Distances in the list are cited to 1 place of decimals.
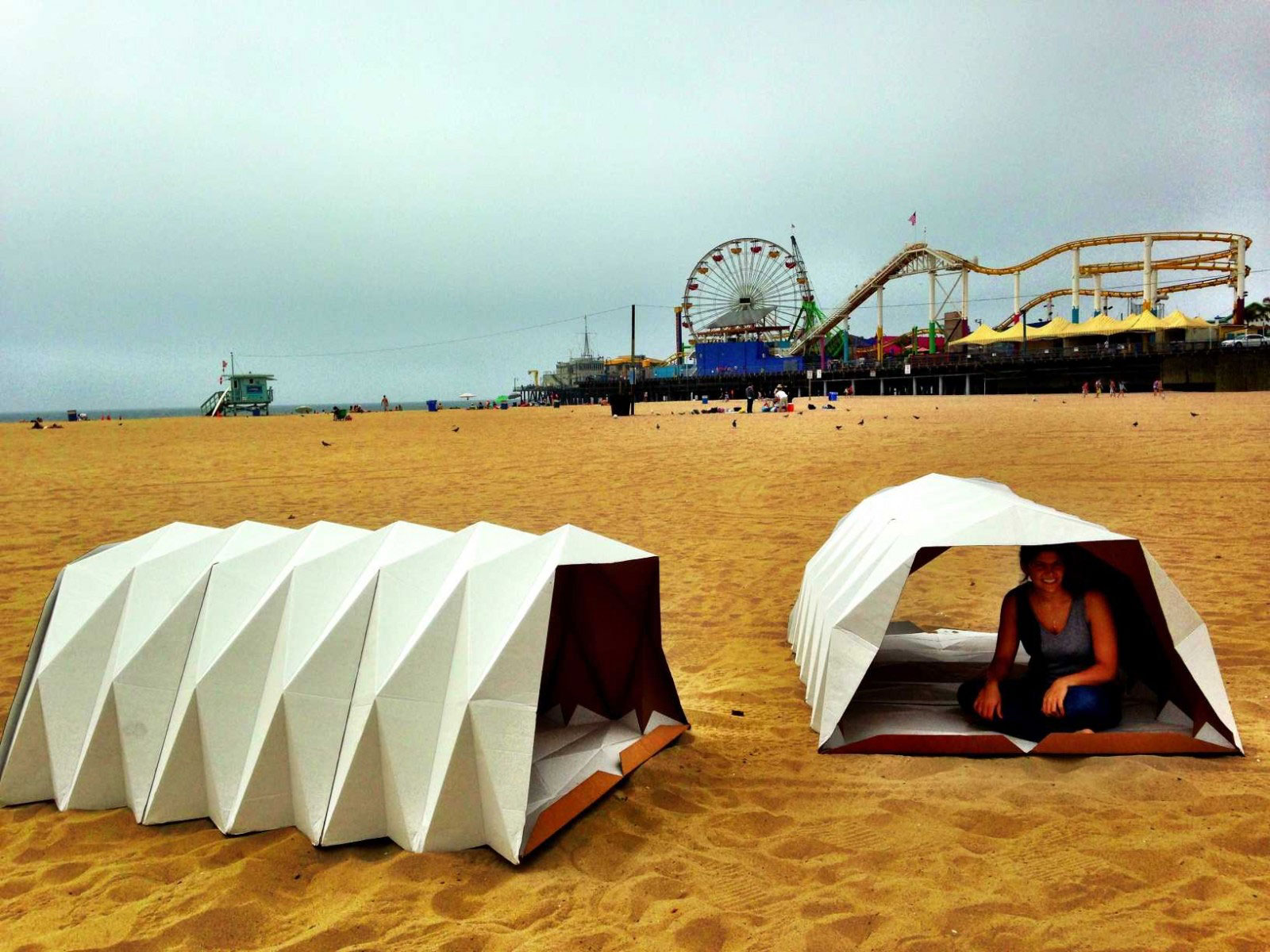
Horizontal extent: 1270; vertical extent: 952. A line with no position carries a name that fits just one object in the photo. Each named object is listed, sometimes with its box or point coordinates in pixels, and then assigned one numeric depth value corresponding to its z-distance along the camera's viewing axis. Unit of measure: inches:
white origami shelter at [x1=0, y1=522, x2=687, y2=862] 120.8
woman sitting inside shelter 149.1
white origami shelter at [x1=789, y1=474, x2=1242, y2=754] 147.4
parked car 1526.8
